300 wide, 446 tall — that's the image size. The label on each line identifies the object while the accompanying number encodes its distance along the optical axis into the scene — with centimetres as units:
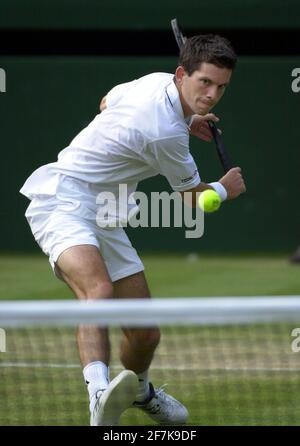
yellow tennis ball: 1028
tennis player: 998
